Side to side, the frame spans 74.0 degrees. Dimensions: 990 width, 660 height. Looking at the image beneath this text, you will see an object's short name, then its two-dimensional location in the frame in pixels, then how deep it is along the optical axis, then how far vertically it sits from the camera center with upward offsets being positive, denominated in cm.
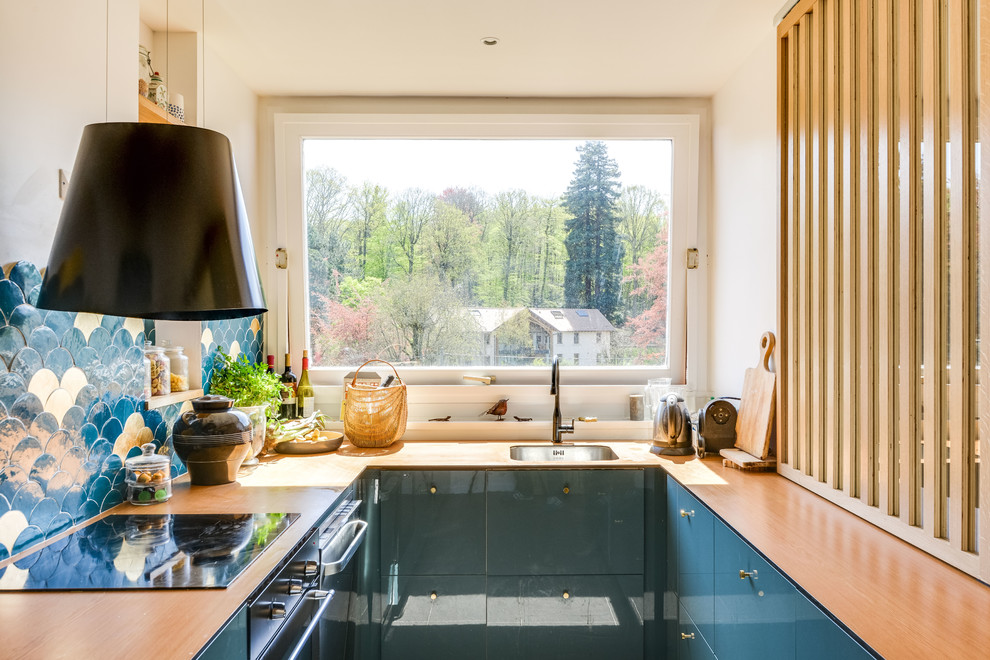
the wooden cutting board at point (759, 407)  240 -29
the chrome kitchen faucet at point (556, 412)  291 -37
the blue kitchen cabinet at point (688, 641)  201 -100
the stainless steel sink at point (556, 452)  293 -55
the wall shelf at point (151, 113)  208 +71
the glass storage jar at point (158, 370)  212 -13
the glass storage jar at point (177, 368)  230 -13
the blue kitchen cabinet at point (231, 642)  112 -56
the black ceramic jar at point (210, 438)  208 -34
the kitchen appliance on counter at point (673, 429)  268 -40
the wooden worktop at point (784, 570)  109 -52
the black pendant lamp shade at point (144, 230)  135 +21
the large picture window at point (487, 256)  325 +37
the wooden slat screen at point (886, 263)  140 +18
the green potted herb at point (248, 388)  247 -23
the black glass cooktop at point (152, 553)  133 -50
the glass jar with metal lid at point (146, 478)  188 -43
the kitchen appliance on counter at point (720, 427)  267 -39
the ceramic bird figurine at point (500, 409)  312 -37
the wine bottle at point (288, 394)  302 -30
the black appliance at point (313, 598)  139 -67
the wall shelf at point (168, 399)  205 -23
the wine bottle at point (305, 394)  312 -31
